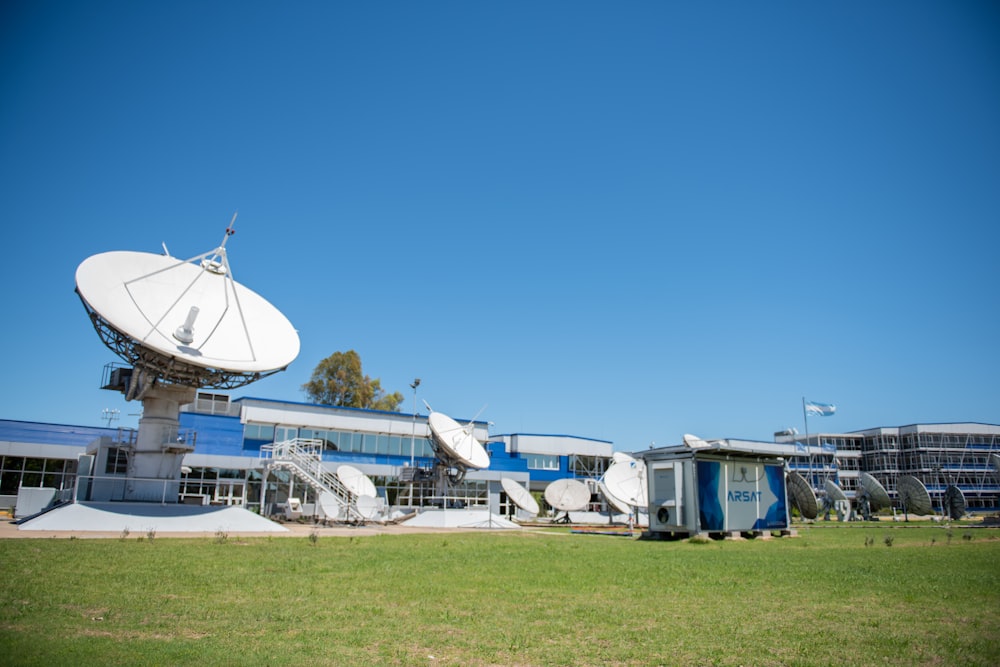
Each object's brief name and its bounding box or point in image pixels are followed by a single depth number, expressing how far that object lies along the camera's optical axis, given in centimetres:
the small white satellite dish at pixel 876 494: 5878
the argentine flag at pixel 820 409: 8450
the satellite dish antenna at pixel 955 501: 5578
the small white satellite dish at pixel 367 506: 4344
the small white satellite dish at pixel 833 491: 6172
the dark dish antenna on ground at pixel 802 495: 4606
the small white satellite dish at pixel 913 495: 5694
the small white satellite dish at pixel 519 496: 5581
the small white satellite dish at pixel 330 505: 4203
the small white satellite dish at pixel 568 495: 5616
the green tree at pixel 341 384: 7644
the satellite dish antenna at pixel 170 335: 2936
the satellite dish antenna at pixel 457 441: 4722
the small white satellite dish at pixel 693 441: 4562
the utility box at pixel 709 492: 2828
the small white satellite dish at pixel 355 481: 4628
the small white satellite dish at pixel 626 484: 4700
